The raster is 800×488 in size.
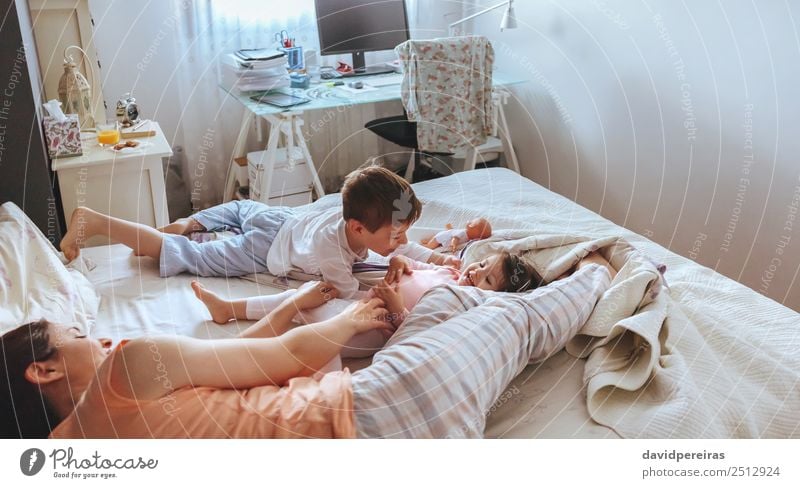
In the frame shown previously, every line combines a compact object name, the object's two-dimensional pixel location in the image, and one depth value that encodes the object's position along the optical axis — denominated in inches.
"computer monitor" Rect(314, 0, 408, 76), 105.2
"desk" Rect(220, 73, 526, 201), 90.3
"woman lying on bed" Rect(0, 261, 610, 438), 36.1
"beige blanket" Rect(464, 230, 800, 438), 43.0
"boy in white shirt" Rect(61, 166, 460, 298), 52.9
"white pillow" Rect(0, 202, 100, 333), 47.0
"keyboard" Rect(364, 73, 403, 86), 102.6
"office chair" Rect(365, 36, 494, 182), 93.7
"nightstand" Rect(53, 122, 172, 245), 70.9
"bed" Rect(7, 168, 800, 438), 44.2
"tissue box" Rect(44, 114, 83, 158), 69.7
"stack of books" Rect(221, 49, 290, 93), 95.9
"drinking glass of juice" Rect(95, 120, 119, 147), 75.4
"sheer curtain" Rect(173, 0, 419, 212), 101.3
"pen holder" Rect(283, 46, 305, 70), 102.1
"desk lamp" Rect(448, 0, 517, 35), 98.4
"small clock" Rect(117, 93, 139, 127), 82.7
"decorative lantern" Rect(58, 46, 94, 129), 78.5
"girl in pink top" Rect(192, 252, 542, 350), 50.9
